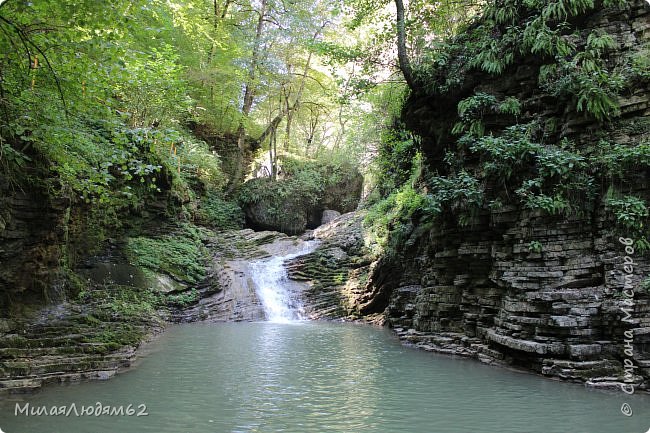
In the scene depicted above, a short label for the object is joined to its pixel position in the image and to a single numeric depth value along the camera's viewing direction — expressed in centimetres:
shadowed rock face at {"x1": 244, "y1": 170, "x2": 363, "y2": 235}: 2547
